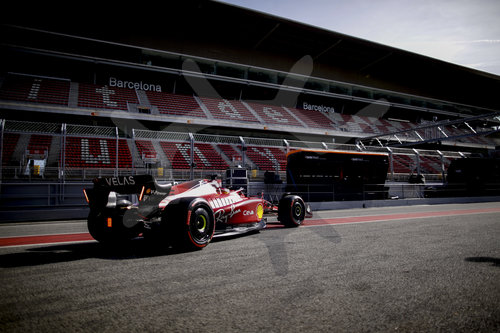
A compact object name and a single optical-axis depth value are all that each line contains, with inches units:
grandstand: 661.9
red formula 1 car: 177.6
